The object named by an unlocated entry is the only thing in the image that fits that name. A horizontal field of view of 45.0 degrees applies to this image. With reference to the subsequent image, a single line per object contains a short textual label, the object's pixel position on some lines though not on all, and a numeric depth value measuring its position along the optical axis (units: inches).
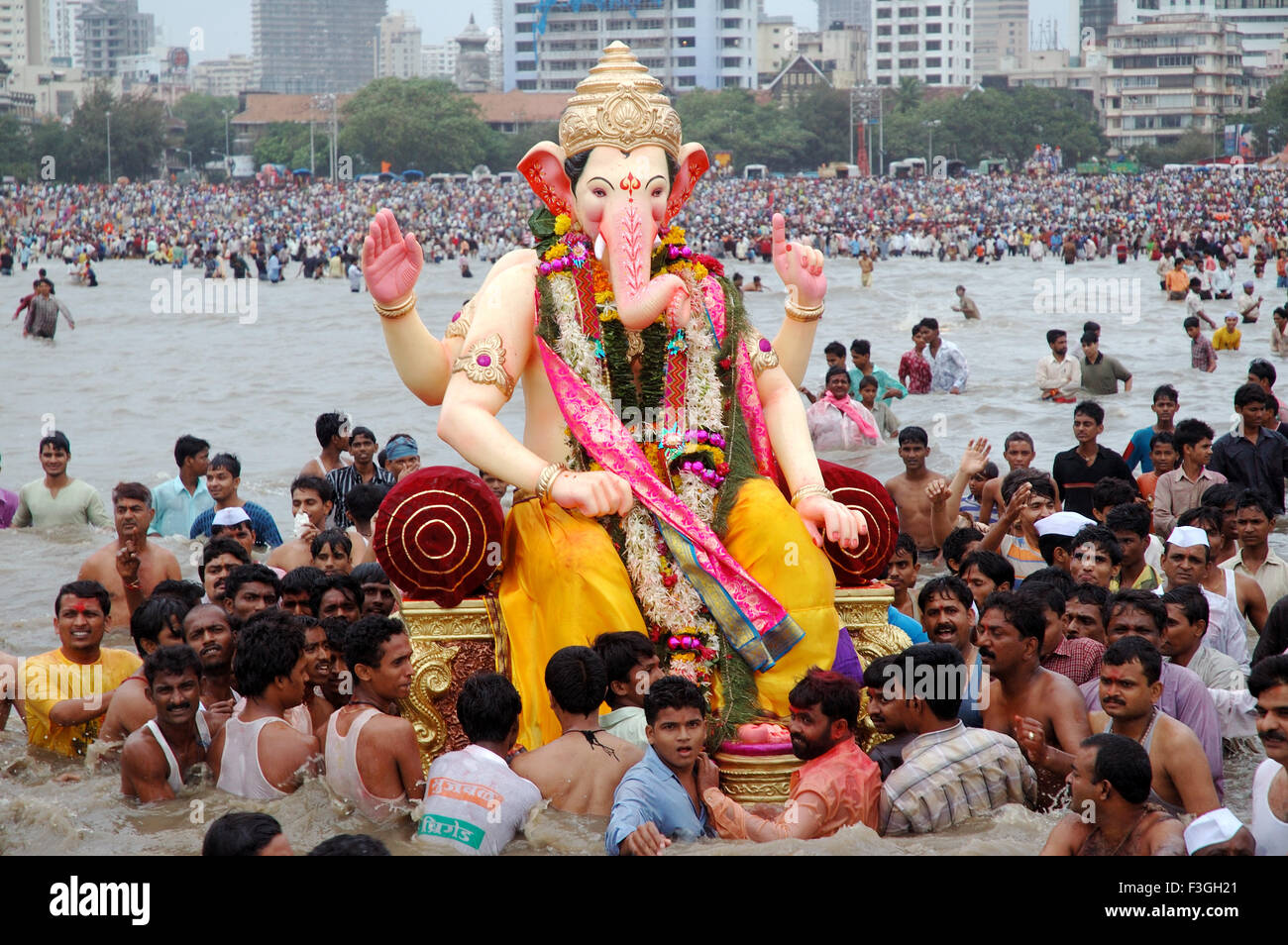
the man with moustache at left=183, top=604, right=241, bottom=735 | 227.1
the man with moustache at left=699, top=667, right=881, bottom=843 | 182.4
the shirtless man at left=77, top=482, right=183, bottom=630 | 299.4
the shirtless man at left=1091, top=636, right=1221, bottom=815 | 179.6
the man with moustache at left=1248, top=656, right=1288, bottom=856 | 158.9
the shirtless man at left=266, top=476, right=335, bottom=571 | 304.5
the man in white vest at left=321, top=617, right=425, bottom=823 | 199.0
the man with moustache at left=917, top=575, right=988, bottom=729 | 227.9
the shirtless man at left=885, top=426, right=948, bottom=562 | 356.5
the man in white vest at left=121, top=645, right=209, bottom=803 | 206.4
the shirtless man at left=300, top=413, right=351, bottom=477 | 372.5
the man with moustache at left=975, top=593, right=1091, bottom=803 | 200.7
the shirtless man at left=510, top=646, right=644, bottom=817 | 189.9
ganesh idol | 217.6
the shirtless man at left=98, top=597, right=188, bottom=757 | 227.9
